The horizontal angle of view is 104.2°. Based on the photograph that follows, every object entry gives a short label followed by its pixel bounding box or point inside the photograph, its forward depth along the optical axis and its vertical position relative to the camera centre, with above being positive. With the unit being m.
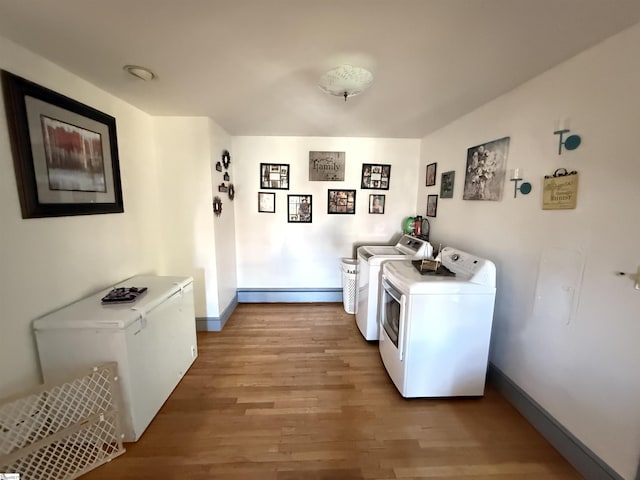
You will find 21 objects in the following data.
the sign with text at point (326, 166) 3.21 +0.49
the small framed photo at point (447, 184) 2.51 +0.23
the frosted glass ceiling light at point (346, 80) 1.41 +0.73
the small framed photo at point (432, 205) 2.84 +0.01
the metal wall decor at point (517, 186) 1.64 +0.15
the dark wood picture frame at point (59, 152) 1.30 +0.30
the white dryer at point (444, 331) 1.68 -0.85
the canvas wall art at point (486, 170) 1.85 +0.29
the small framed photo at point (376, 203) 3.32 +0.03
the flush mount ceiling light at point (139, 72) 1.54 +0.81
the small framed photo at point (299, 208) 3.28 -0.06
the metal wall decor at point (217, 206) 2.58 -0.03
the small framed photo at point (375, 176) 3.26 +0.38
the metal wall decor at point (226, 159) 2.84 +0.51
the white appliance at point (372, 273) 2.40 -0.67
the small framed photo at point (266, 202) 3.25 +0.02
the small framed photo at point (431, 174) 2.86 +0.37
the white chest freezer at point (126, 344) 1.35 -0.81
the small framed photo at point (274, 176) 3.20 +0.35
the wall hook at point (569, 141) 1.34 +0.36
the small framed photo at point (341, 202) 3.30 +0.03
